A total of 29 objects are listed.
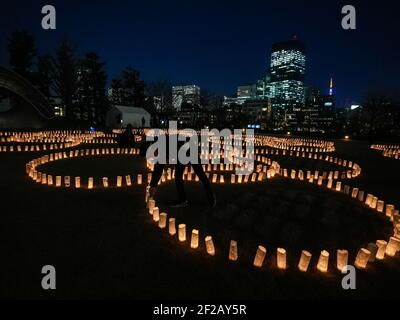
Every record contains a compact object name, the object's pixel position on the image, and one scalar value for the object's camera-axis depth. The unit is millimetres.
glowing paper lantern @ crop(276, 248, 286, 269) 3541
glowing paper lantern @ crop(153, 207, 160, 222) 5119
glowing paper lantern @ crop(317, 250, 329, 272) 3521
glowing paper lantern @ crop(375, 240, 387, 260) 3901
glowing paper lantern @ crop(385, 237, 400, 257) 3973
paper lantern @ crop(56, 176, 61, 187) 7461
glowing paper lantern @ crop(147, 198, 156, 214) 5457
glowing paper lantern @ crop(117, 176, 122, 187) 7645
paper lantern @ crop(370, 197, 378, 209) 6201
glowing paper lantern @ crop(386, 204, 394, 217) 5582
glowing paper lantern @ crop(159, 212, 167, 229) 4819
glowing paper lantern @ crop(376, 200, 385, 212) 5939
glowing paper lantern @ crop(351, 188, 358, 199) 6908
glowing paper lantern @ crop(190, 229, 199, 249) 4086
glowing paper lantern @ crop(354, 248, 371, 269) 3660
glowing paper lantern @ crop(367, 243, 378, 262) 3738
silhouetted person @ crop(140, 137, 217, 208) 5871
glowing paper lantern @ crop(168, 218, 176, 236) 4585
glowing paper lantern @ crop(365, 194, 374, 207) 6297
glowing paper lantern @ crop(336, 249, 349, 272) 3584
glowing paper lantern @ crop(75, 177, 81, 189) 7400
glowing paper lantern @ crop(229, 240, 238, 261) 3752
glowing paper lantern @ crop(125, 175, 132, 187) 7809
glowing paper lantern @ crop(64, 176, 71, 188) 7438
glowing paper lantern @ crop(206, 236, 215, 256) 3908
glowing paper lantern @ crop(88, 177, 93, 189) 7423
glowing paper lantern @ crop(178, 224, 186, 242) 4291
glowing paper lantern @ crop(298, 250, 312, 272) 3498
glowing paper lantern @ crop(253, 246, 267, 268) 3566
